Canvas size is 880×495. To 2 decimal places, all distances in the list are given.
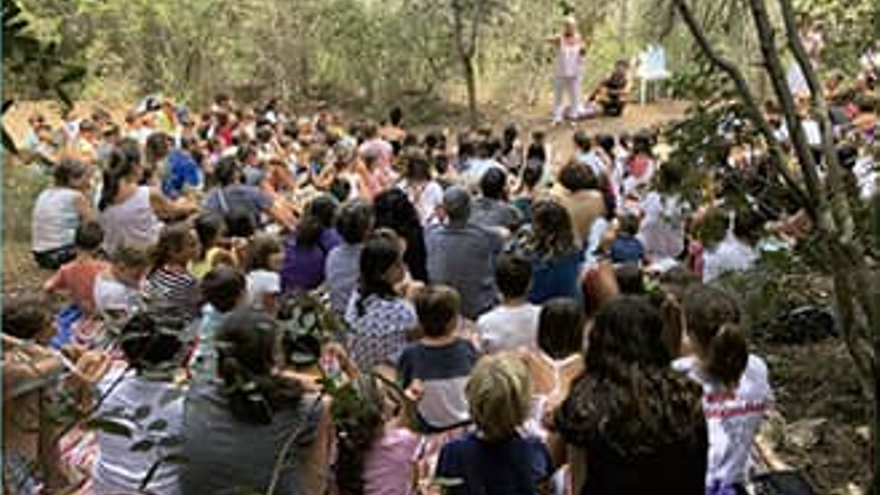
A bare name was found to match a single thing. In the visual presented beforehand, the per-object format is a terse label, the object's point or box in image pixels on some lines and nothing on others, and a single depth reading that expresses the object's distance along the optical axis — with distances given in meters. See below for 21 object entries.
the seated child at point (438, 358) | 4.66
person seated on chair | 16.66
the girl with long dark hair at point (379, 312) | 5.02
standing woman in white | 16.17
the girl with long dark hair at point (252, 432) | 3.14
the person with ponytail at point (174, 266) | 5.70
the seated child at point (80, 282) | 6.11
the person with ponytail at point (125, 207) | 7.83
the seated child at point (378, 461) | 3.83
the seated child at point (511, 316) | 5.16
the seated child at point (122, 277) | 5.85
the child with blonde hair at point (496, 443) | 3.54
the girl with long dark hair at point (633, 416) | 3.10
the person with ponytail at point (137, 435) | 3.21
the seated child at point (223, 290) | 4.90
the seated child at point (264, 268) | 5.66
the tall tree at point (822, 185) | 3.54
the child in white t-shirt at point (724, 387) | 3.89
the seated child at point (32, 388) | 1.74
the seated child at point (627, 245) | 7.20
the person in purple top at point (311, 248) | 6.45
